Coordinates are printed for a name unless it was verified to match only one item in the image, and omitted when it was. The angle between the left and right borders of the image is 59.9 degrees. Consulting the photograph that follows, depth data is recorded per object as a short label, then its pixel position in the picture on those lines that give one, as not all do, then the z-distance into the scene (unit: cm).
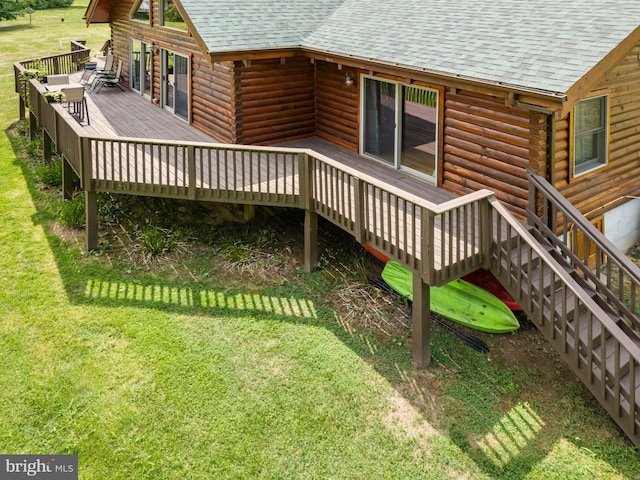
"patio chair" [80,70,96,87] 1839
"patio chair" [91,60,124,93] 1814
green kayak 816
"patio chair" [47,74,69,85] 1518
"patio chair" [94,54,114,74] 1898
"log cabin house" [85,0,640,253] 811
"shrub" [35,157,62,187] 1356
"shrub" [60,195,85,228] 1141
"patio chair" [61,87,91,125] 1302
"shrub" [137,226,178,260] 1041
